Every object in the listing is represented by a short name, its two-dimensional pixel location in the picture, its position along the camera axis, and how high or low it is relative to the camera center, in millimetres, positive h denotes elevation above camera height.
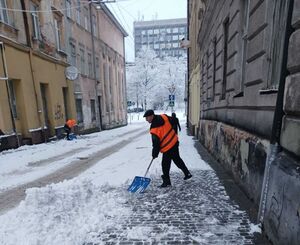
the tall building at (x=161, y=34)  91062 +19825
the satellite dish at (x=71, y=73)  15922 +1086
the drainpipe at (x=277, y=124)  2555 -447
